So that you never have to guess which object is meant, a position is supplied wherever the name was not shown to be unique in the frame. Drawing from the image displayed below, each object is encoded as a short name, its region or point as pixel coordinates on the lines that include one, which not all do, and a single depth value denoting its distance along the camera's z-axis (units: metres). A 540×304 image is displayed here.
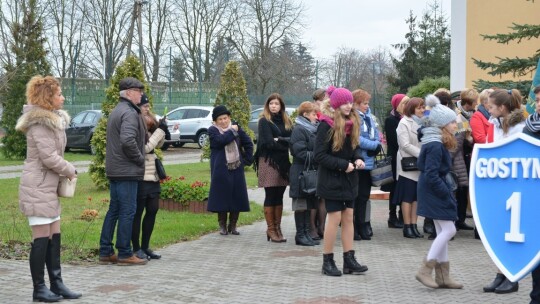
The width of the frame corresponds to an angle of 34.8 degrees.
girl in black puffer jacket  8.40
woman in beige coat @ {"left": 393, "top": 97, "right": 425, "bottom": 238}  11.02
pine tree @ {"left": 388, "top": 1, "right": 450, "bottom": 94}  33.69
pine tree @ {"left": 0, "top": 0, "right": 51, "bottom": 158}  25.11
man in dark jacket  8.80
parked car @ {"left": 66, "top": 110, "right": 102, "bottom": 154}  30.33
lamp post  45.47
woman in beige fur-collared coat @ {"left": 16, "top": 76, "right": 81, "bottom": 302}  7.29
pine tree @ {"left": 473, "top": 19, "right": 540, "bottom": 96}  15.93
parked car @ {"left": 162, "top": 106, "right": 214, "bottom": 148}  33.69
